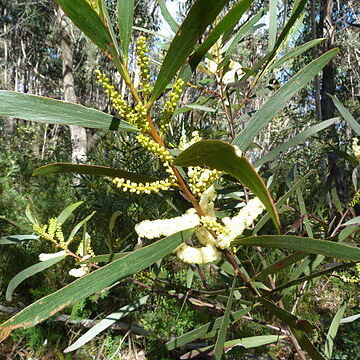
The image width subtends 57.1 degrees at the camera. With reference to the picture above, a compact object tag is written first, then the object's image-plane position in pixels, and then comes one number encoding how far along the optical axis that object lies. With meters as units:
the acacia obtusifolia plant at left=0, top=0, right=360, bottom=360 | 0.35
